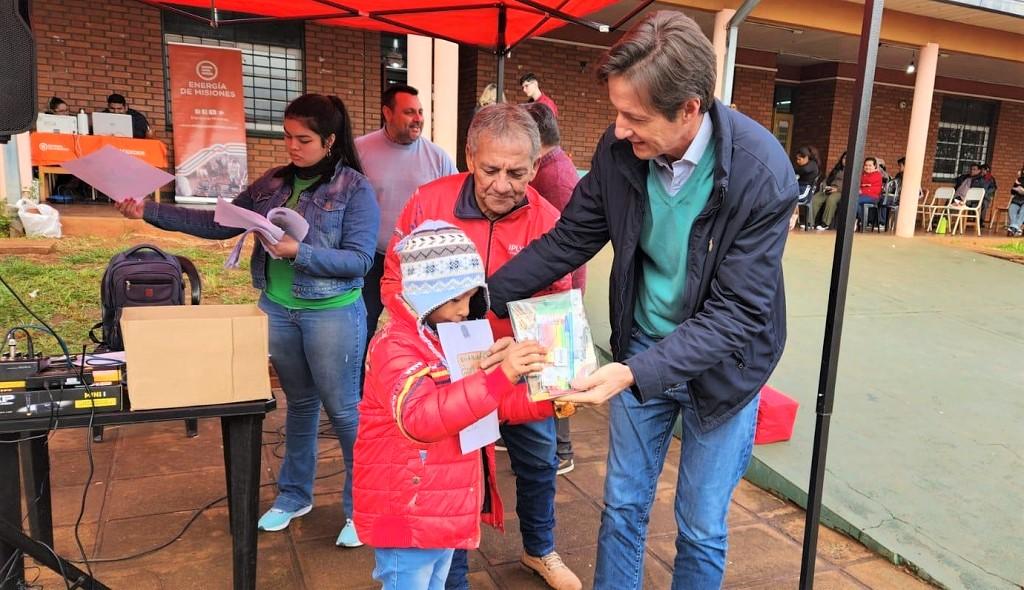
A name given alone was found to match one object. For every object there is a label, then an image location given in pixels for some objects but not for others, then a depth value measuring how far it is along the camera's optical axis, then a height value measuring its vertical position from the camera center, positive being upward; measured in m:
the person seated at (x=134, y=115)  9.59 +0.69
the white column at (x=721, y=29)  9.97 +2.28
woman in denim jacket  2.67 -0.34
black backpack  3.43 -0.60
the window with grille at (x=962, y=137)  17.47 +1.51
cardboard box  1.92 -0.54
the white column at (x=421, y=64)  6.83 +1.09
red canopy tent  3.63 +0.91
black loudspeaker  2.06 +0.27
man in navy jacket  1.58 -0.23
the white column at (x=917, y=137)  11.61 +0.97
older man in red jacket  2.12 -0.13
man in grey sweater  3.75 +0.08
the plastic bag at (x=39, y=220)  7.33 -0.61
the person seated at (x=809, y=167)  11.82 +0.40
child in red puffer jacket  1.60 -0.58
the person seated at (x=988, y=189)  15.23 +0.20
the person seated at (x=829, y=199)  12.82 -0.15
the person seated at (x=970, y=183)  14.99 +0.30
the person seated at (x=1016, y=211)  14.72 -0.27
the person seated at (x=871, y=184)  13.12 +0.17
